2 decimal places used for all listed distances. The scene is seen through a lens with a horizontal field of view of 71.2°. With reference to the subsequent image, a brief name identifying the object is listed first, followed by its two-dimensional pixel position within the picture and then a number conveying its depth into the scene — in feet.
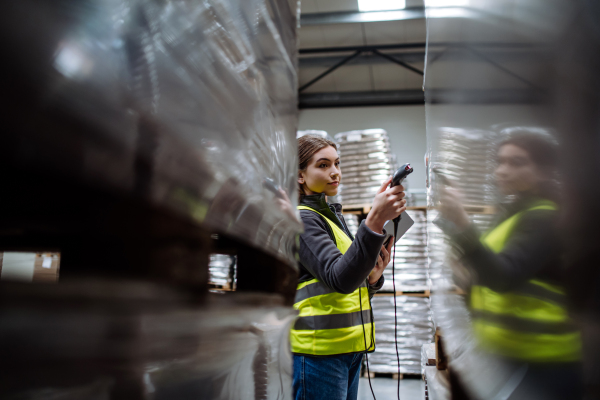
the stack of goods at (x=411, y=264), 13.08
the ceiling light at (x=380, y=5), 16.75
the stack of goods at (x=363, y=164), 12.89
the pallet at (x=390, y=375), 13.46
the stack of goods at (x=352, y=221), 13.66
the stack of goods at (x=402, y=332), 12.88
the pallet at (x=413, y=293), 12.96
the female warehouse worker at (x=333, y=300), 3.74
